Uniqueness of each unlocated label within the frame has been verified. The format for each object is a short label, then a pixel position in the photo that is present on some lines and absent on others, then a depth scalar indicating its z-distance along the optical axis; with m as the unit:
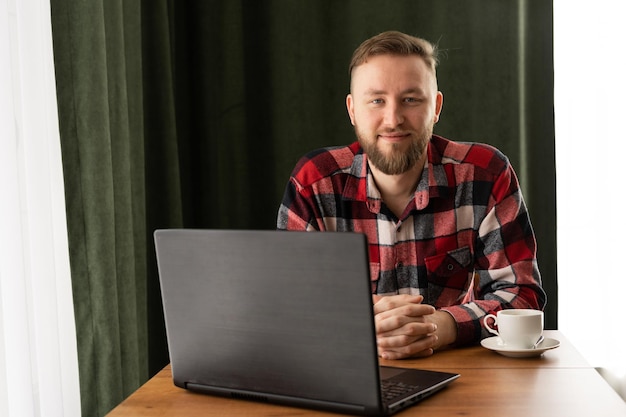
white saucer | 1.33
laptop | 1.00
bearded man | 1.83
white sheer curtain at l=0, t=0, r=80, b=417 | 1.81
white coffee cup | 1.34
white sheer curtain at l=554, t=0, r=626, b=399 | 2.87
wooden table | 1.06
